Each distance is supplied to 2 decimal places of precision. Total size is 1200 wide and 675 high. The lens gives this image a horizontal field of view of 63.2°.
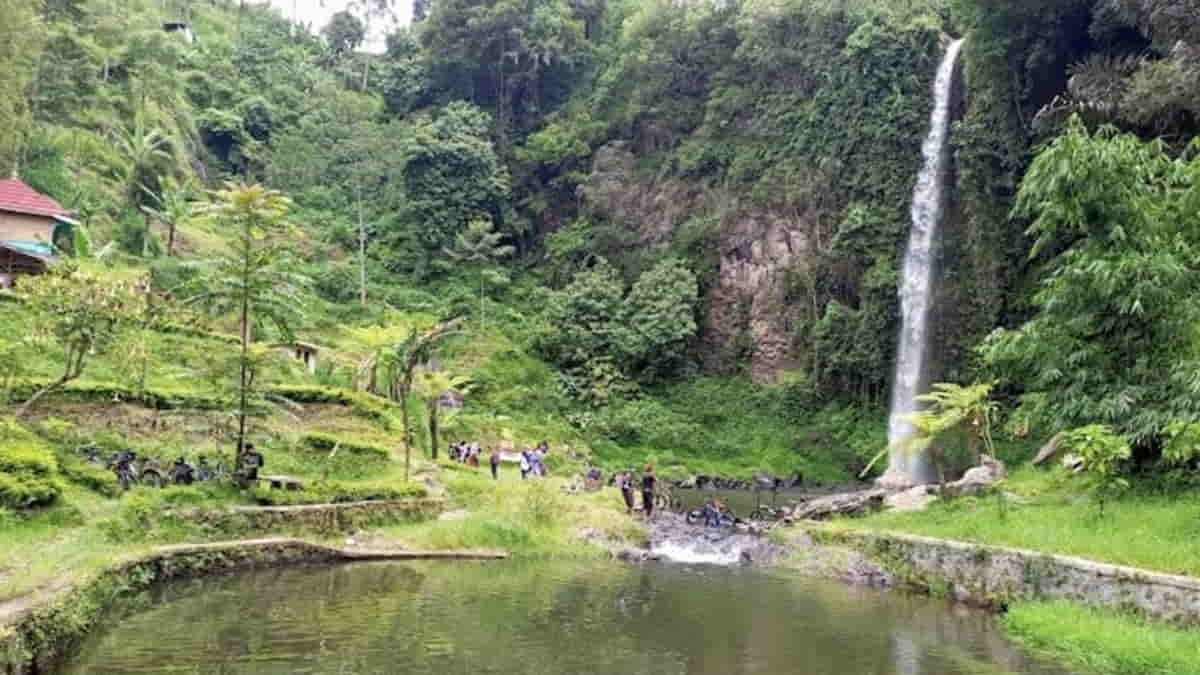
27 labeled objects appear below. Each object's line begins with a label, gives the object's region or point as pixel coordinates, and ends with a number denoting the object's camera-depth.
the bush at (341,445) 22.84
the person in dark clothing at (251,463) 17.77
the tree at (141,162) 40.84
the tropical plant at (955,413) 20.31
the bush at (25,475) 14.41
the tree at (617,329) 41.09
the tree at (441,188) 49.25
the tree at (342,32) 71.94
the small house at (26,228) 32.31
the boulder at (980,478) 19.31
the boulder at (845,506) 21.33
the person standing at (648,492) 23.14
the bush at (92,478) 16.73
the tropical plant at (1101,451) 14.88
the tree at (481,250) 46.72
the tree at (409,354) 23.62
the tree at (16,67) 33.31
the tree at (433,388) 25.20
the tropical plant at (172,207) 35.84
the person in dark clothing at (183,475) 17.50
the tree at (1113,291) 15.96
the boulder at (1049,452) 22.03
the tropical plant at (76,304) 17.19
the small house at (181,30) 64.25
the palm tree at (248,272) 18.16
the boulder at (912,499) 19.89
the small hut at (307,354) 33.51
